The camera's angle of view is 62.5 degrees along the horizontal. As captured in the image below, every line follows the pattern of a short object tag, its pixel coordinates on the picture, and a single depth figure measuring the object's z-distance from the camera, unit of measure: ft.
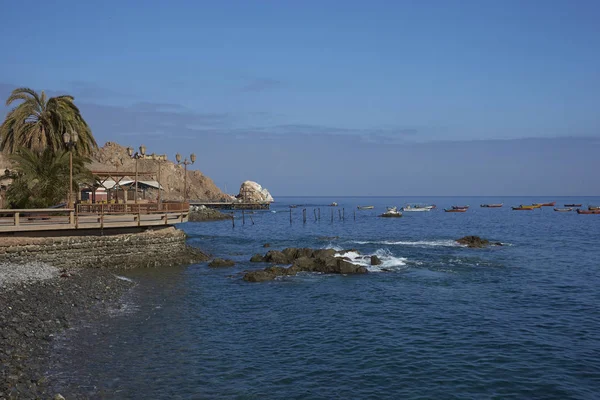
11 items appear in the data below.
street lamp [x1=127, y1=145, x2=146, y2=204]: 119.34
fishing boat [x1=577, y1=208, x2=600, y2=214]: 385.21
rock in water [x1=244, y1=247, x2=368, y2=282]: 92.09
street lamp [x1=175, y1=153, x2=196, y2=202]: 122.42
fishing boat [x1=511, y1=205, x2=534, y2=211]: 475.72
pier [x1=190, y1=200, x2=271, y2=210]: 452.76
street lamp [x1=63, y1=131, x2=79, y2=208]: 87.97
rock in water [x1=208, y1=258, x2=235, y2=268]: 105.40
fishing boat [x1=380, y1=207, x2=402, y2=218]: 359.87
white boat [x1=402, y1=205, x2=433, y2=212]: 461.78
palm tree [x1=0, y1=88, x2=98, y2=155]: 115.24
